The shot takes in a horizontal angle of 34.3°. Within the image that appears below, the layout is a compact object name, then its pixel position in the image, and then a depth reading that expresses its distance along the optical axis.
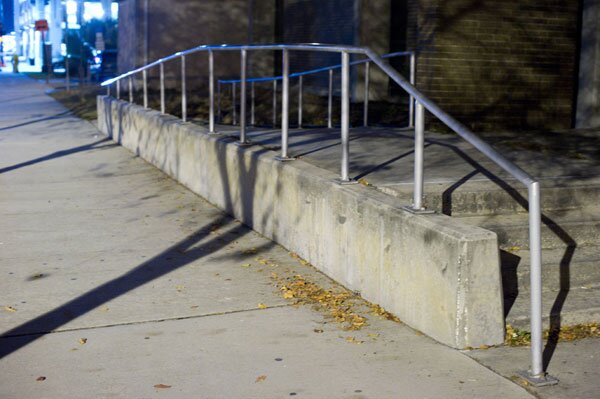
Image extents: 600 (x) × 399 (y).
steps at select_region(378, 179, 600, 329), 5.41
